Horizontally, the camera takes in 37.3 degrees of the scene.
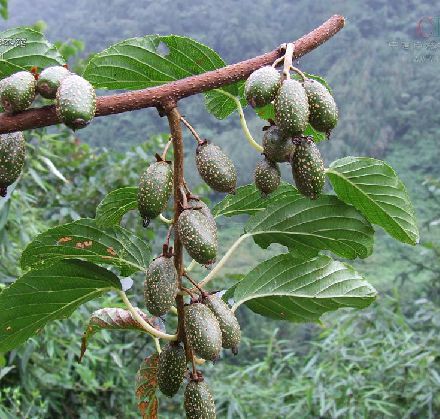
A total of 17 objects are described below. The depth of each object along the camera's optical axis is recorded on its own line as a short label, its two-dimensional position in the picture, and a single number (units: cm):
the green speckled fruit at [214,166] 71
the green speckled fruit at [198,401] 69
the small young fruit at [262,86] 63
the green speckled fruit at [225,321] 69
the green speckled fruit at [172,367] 72
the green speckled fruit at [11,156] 63
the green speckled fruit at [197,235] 65
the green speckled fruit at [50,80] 63
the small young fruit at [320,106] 67
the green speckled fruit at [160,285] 66
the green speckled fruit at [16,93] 60
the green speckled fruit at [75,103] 57
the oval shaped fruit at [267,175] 72
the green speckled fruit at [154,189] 64
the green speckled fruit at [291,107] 62
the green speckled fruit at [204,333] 65
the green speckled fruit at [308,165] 68
